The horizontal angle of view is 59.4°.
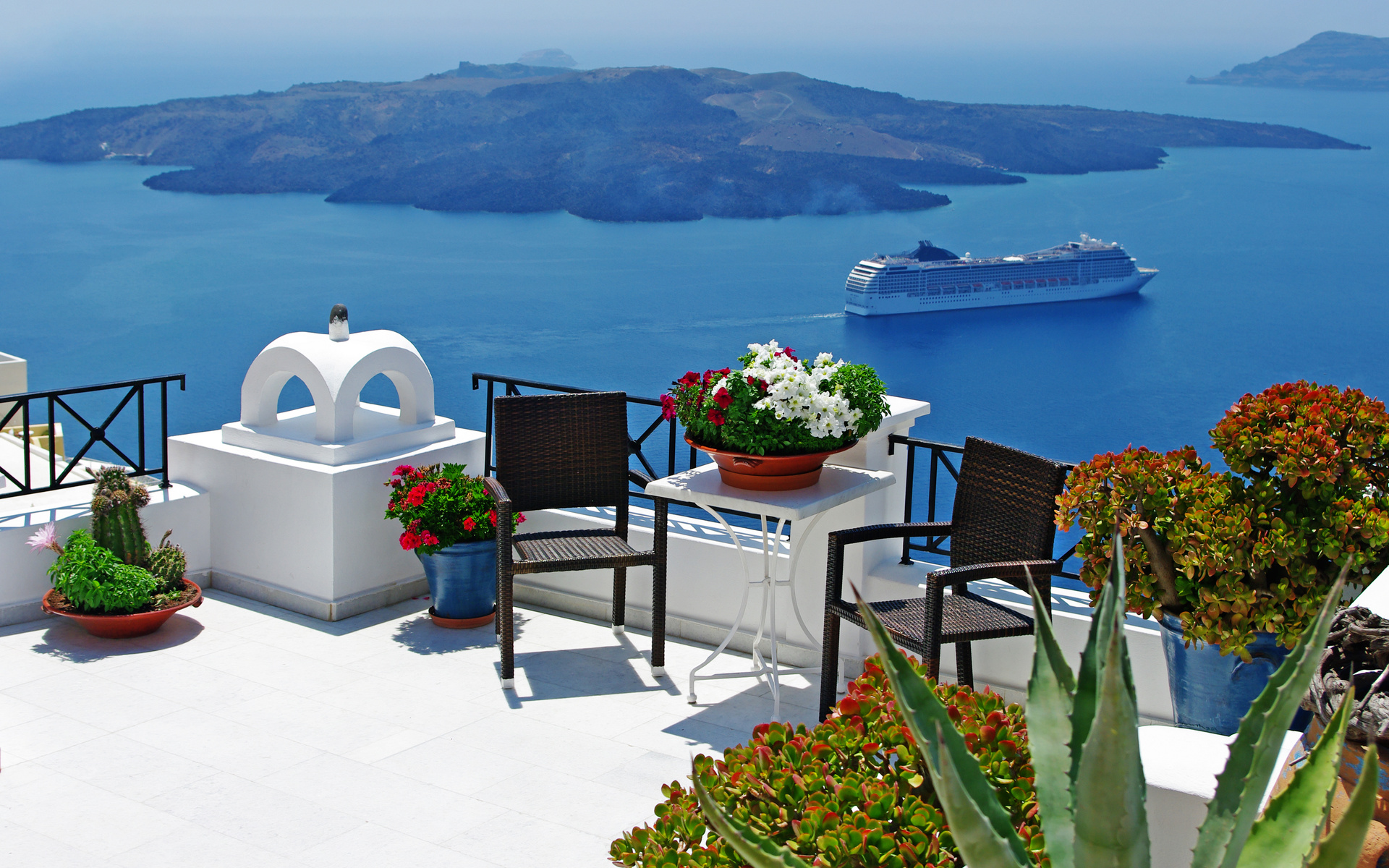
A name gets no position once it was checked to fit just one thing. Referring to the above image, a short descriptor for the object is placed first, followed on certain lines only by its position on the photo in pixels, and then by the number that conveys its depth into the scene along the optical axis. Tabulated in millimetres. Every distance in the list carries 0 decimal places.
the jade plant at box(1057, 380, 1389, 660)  2955
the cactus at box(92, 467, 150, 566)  4586
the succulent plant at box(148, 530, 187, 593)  4578
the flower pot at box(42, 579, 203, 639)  4371
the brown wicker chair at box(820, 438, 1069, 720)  3469
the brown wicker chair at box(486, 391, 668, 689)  4434
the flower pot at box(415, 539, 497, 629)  4652
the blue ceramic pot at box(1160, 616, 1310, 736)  3070
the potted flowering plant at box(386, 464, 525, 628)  4586
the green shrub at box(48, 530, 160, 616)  4363
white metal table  3738
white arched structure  4789
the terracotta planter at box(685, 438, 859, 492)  3822
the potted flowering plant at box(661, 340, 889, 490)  3793
